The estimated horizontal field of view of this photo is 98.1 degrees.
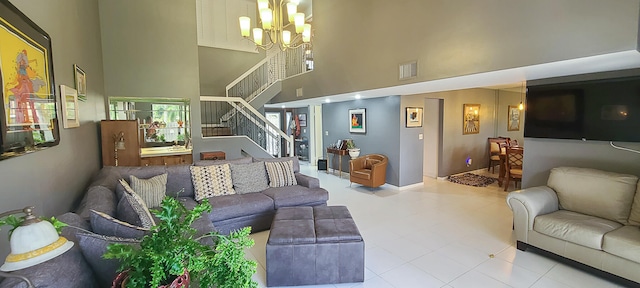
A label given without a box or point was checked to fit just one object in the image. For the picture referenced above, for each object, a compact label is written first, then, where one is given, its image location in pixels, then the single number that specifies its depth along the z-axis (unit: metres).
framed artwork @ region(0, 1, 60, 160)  1.46
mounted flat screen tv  2.98
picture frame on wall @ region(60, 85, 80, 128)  2.49
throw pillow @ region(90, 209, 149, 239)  1.73
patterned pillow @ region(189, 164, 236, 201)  3.71
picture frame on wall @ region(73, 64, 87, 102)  3.02
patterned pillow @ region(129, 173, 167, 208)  3.15
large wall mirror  5.51
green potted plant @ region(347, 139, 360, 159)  6.66
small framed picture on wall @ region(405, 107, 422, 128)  5.89
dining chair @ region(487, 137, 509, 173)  7.11
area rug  6.31
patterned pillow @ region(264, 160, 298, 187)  4.22
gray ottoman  2.52
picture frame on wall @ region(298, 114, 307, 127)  9.51
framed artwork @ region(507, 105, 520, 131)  7.85
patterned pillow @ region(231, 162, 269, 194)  3.96
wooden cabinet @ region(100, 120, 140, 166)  4.09
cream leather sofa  2.53
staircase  7.03
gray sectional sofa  1.43
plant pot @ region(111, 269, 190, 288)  1.12
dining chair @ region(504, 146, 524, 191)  5.62
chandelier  3.55
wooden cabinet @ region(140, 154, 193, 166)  4.98
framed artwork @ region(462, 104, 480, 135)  7.03
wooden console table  6.85
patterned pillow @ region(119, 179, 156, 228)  2.15
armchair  5.75
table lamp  0.84
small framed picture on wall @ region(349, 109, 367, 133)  6.65
